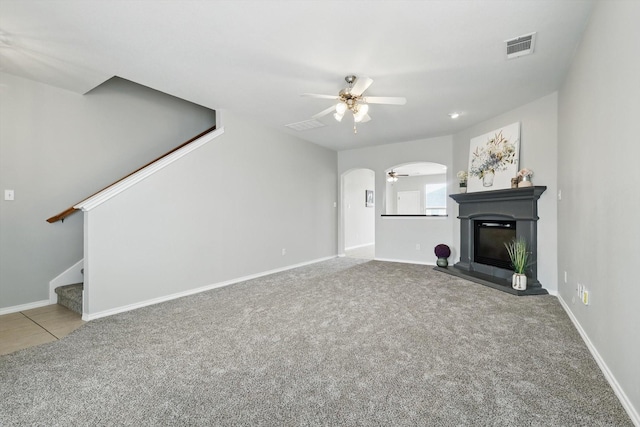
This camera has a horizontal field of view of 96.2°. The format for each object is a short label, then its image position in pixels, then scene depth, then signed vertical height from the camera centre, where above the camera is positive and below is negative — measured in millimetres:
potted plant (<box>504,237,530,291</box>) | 3721 -675
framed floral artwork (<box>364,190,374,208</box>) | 9250 +467
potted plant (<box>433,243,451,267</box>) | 5340 -765
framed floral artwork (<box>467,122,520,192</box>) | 4184 +842
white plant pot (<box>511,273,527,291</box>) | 3711 -902
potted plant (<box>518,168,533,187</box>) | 3887 +482
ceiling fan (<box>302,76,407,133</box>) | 2937 +1218
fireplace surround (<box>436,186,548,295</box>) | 3912 -235
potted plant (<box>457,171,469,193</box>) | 5081 +597
